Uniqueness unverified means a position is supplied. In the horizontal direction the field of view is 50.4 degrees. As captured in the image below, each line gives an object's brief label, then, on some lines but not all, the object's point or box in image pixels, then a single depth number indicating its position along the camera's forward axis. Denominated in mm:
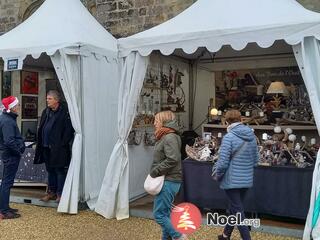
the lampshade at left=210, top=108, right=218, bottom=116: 5893
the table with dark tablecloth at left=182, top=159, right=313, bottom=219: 3934
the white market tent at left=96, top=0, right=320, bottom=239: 3610
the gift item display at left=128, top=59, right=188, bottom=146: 5255
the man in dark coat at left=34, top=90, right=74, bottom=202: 4750
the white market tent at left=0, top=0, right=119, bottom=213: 4650
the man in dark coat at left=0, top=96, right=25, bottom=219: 4300
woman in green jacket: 3154
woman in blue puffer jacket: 3229
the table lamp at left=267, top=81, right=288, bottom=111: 5719
